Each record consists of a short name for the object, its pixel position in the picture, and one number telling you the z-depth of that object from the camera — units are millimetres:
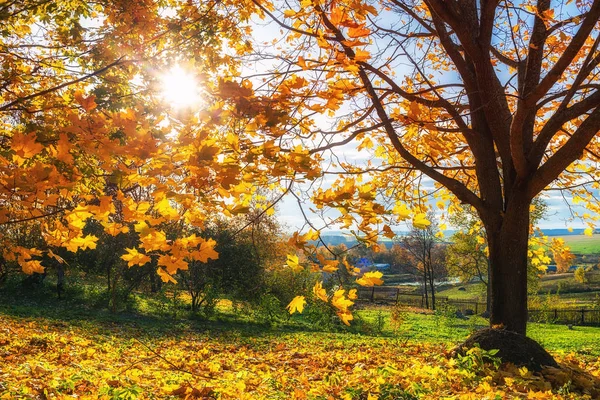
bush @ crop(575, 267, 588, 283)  41094
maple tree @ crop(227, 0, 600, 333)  4055
